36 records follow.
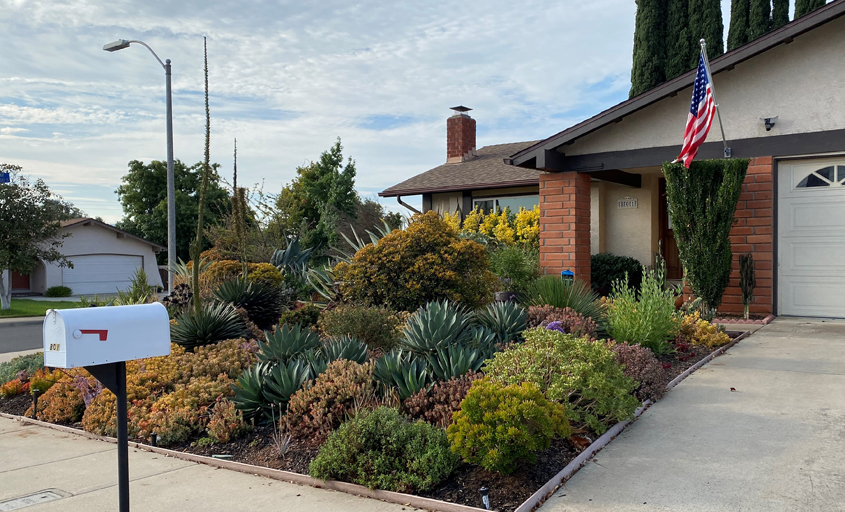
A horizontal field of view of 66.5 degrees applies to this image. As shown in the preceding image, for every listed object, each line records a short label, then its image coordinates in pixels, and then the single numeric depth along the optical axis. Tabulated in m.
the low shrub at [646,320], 7.35
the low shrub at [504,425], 3.98
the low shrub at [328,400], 5.10
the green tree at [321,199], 24.75
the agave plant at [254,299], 10.05
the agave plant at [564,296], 8.32
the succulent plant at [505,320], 7.16
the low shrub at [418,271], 9.02
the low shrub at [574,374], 4.97
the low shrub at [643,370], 5.85
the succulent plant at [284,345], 6.48
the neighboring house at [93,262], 35.66
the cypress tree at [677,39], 23.09
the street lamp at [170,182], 16.06
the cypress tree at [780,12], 22.16
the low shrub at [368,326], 7.55
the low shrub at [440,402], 4.90
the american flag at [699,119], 10.04
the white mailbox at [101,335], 2.84
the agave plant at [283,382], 5.62
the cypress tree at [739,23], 22.84
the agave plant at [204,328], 8.06
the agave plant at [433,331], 6.30
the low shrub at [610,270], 14.96
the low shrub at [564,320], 7.09
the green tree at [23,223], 25.09
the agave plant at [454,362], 5.62
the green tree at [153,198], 44.16
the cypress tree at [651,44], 23.75
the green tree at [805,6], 21.19
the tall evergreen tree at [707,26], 22.75
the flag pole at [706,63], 9.98
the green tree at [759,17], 22.41
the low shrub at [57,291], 34.22
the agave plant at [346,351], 6.23
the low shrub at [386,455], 4.14
